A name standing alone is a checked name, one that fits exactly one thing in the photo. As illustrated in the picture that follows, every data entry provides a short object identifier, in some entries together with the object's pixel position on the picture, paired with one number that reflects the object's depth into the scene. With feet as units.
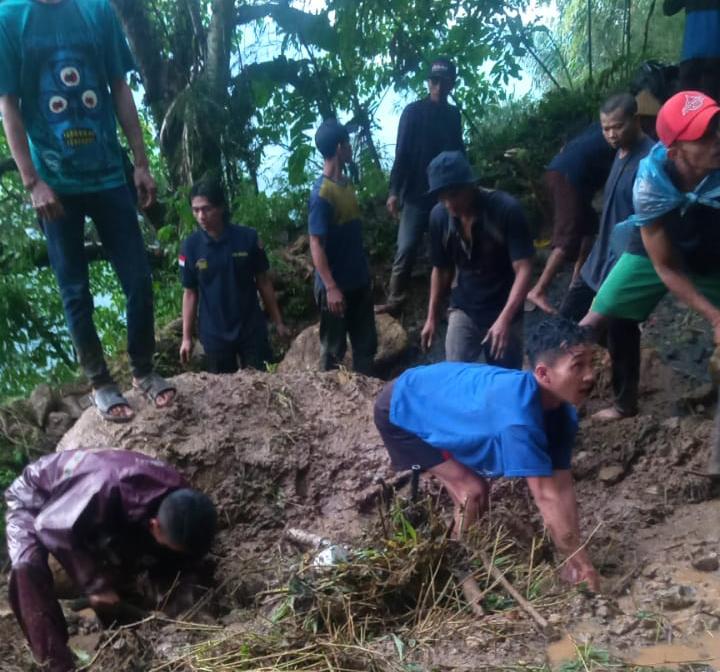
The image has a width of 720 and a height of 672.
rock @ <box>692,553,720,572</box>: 11.73
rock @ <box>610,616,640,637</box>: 9.70
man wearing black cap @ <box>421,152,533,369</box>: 15.17
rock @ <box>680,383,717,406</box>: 17.74
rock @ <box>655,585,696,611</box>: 10.60
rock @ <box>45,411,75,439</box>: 19.88
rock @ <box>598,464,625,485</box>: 15.26
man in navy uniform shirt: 18.31
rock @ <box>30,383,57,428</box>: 20.24
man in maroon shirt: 11.39
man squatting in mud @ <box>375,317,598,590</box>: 10.64
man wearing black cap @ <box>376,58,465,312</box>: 24.00
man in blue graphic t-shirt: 13.41
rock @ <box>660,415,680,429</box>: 15.85
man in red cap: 11.87
